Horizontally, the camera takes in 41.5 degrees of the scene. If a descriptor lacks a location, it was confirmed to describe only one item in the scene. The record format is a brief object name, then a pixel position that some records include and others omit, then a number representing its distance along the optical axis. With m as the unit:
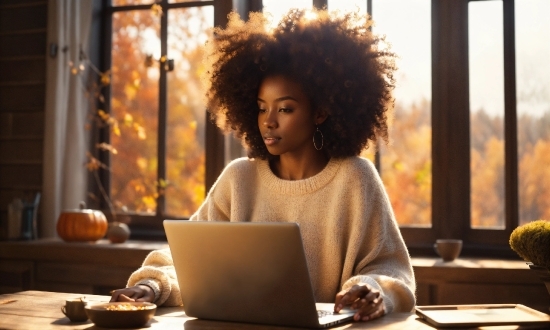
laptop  1.49
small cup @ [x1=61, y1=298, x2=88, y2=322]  1.67
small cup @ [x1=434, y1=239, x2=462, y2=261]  3.03
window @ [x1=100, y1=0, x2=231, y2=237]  3.87
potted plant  1.74
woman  2.21
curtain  3.76
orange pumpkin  3.57
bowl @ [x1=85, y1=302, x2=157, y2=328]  1.57
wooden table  1.60
